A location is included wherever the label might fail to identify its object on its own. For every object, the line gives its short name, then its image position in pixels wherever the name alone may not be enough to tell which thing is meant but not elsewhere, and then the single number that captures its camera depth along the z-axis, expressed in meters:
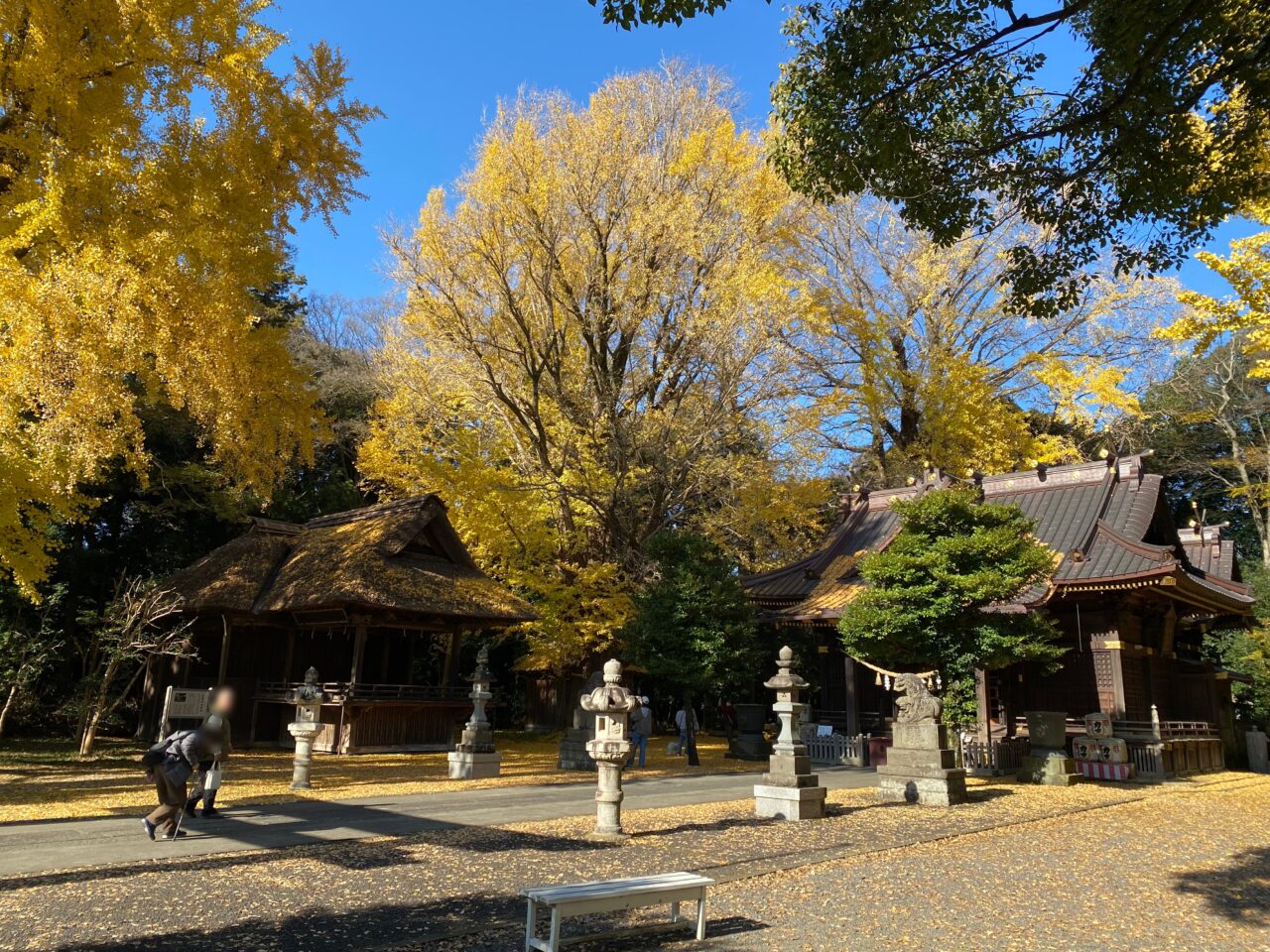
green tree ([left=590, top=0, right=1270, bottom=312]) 6.46
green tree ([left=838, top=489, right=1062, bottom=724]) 13.76
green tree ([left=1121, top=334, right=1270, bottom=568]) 28.80
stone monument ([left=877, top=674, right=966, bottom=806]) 11.70
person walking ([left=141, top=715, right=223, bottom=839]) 7.69
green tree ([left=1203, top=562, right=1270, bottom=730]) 19.17
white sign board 10.83
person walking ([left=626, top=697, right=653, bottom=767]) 16.54
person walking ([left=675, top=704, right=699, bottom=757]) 17.16
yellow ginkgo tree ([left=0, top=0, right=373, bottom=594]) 9.89
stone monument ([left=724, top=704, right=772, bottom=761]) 18.67
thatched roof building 18.17
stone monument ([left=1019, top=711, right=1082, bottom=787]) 14.60
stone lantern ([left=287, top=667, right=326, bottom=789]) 12.20
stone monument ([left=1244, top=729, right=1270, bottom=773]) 19.97
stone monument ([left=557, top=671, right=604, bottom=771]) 15.62
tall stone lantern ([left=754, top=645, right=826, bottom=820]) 10.23
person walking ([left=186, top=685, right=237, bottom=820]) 8.73
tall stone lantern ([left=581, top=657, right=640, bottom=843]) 8.70
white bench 4.83
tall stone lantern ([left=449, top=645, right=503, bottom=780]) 13.98
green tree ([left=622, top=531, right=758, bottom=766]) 16.44
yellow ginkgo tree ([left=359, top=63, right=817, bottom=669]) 18.36
